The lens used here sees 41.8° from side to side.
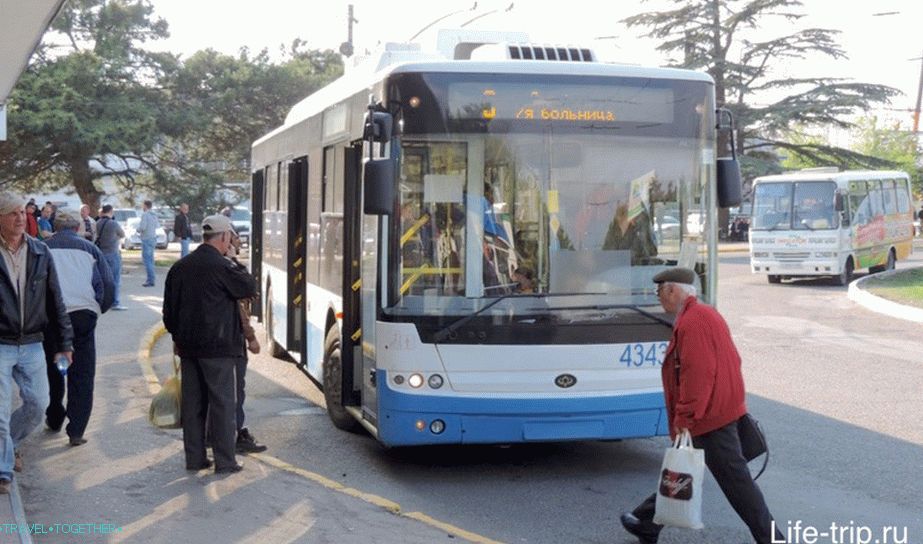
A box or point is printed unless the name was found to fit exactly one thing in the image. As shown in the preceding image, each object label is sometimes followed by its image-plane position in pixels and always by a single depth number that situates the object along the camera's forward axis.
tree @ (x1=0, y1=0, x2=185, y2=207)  33.03
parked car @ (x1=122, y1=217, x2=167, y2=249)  51.03
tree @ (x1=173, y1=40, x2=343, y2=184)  37.72
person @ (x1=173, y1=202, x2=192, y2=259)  29.84
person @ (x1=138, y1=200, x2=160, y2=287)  26.33
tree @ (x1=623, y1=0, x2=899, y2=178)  50.69
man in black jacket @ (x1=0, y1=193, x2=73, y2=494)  7.48
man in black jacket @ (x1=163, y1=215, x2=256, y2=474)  8.31
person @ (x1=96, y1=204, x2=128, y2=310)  19.64
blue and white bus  8.34
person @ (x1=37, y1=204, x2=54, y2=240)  24.62
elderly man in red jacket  6.29
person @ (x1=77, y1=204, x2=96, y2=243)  19.80
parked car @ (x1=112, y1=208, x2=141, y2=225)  54.83
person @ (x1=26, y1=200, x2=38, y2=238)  16.95
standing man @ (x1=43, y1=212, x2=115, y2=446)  9.07
